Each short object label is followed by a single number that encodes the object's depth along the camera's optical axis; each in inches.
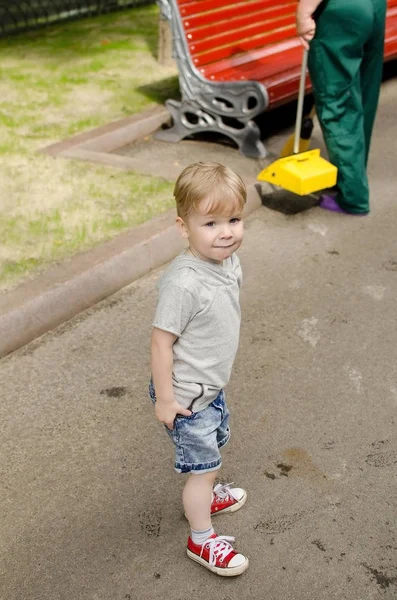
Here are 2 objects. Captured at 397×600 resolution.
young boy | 84.9
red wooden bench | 230.2
